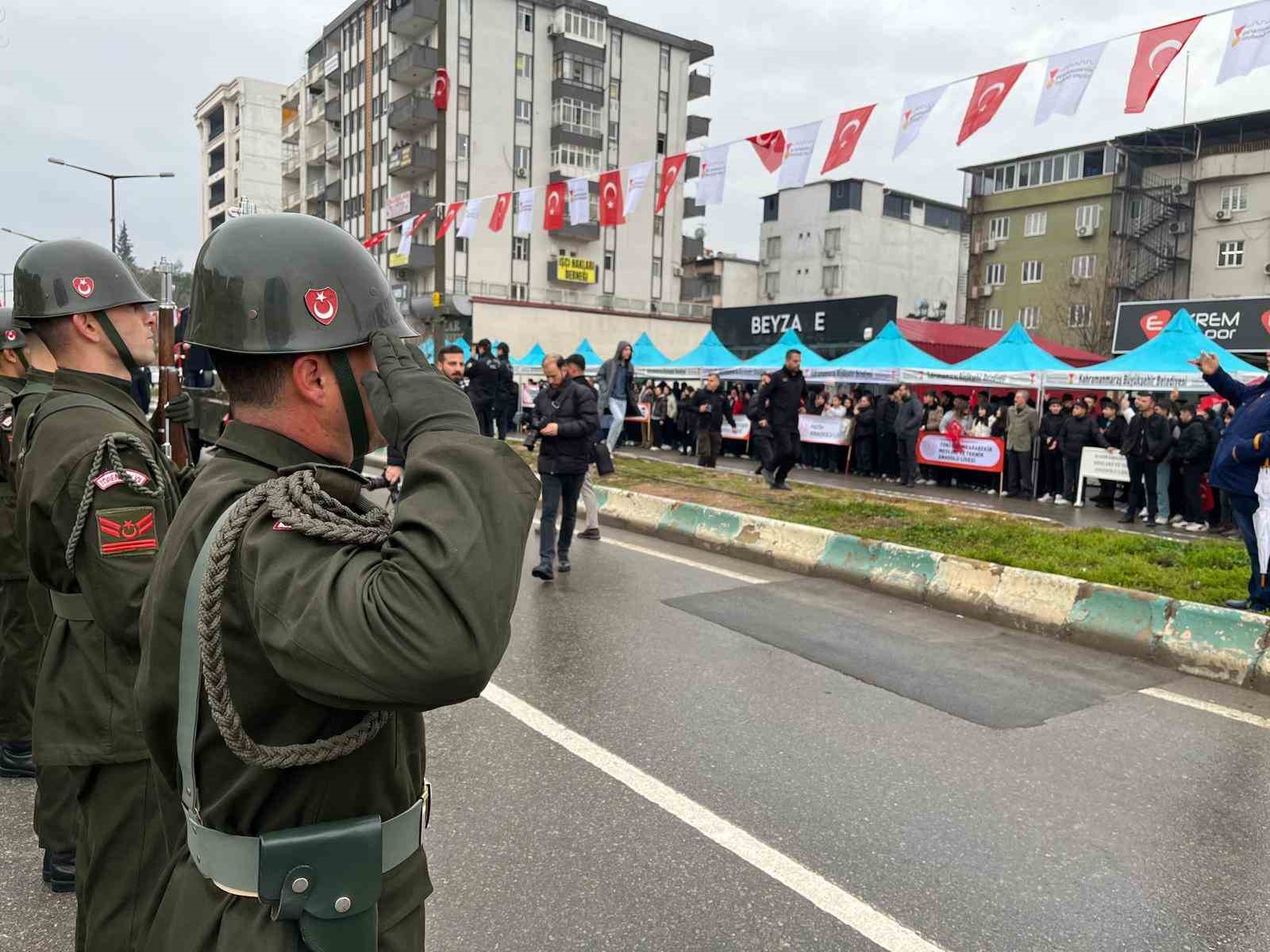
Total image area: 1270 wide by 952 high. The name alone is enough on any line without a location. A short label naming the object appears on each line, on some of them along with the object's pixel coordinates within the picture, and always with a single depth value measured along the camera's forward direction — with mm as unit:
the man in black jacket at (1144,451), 13133
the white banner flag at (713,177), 15883
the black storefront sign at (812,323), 27922
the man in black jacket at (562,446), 7930
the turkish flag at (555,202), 20172
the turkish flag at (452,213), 21969
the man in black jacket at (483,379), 16797
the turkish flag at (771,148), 14258
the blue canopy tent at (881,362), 18000
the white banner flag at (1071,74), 10730
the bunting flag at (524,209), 21450
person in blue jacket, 6887
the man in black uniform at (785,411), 13117
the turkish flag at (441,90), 21359
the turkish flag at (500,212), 22062
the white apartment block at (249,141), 79312
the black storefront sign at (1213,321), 27078
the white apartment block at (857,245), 64938
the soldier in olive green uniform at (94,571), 2258
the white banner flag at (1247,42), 9078
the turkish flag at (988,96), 11500
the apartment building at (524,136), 51656
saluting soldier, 1258
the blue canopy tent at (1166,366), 13805
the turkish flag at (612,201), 18906
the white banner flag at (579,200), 20031
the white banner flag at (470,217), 21766
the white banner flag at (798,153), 13852
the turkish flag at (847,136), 13227
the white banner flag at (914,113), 12320
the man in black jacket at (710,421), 18219
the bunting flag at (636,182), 17969
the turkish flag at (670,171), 16812
